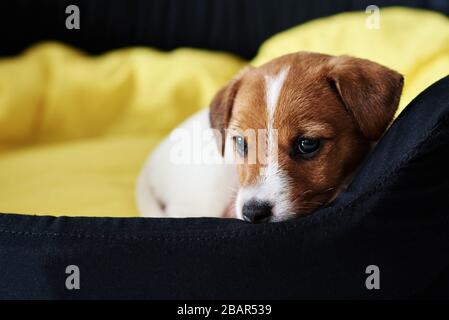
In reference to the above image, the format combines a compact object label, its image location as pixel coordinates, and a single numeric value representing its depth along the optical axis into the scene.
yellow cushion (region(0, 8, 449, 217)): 0.49
